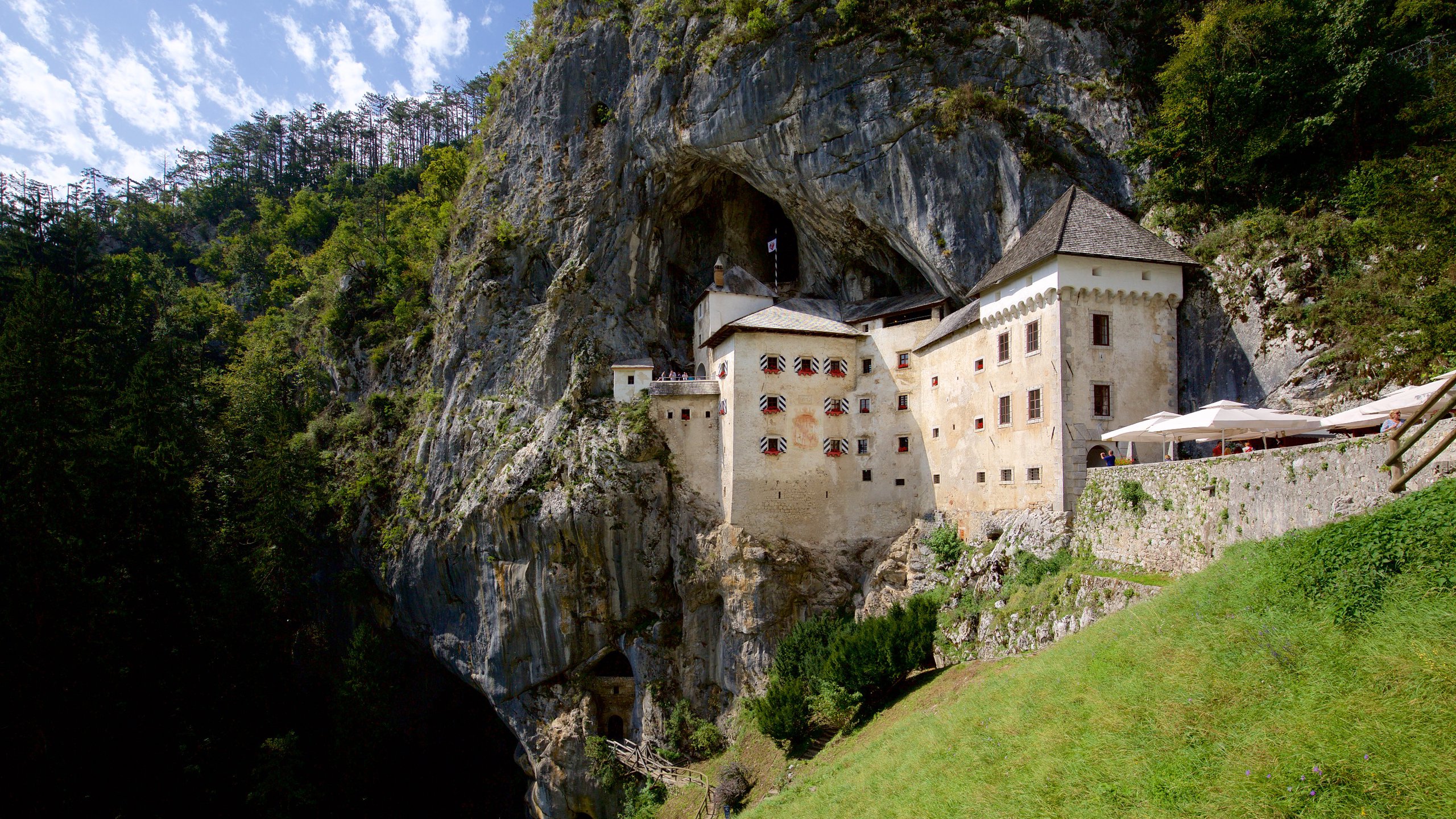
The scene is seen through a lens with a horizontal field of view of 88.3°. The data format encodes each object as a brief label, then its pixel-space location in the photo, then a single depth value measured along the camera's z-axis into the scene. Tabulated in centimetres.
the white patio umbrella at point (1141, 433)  1944
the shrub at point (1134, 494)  1955
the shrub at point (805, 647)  2778
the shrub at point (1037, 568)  2170
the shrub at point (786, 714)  2567
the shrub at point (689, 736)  3136
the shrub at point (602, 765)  3262
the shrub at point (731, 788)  2636
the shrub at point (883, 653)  2348
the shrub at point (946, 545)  2820
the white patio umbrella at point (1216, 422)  1728
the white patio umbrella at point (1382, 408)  1457
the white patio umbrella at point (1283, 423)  1733
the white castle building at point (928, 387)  2375
